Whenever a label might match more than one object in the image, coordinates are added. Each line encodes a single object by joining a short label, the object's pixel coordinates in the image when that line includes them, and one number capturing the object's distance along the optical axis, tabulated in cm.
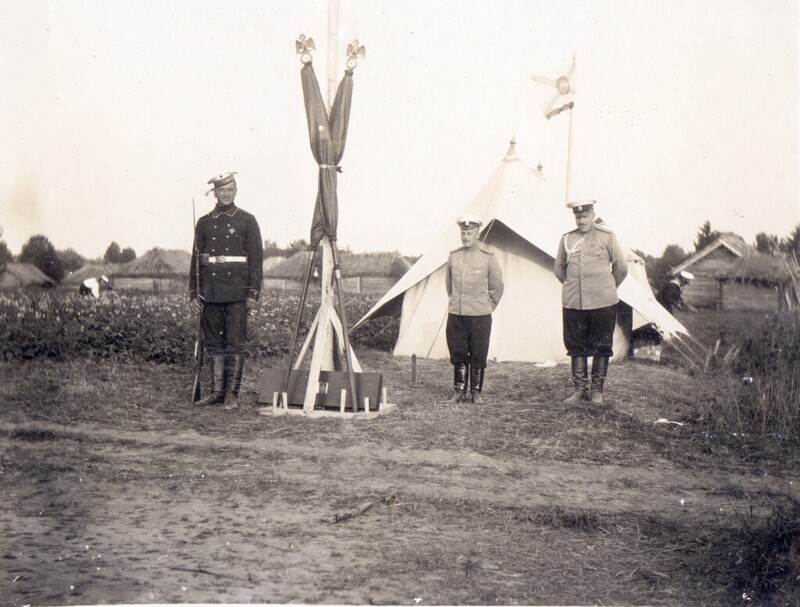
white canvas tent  862
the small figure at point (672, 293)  1032
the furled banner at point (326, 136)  509
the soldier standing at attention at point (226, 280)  536
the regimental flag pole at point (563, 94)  798
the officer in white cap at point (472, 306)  570
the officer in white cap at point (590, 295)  545
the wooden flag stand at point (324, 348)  506
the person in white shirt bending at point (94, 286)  1095
